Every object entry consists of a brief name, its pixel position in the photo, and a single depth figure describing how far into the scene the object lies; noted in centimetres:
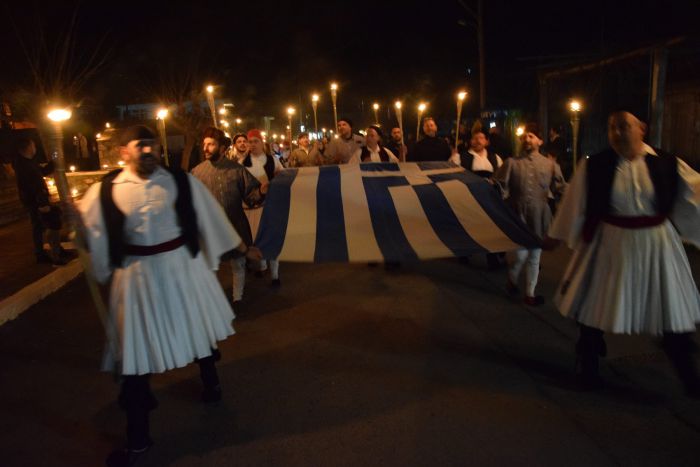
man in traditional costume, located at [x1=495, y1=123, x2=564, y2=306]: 597
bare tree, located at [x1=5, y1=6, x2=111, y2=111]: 1714
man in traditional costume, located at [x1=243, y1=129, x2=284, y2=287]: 723
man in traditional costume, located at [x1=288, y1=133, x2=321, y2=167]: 914
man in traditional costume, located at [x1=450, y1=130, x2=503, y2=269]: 743
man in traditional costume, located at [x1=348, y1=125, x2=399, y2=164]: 829
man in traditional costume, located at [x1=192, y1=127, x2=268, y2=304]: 600
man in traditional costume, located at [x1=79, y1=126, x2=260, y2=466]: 337
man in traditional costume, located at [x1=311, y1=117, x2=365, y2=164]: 862
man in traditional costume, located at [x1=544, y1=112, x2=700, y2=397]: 362
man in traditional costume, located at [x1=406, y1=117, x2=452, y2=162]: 792
